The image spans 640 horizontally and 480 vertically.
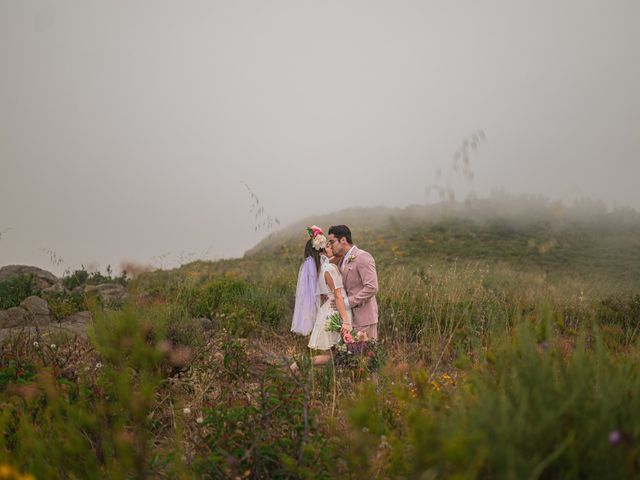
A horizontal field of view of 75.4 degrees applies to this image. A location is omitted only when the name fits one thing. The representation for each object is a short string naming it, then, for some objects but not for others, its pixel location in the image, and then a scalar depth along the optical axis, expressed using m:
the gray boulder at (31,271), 12.48
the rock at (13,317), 6.23
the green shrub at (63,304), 7.12
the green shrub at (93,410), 1.12
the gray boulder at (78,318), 6.44
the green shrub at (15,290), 8.15
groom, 5.01
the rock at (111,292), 7.51
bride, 4.96
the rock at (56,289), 9.69
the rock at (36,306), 7.02
